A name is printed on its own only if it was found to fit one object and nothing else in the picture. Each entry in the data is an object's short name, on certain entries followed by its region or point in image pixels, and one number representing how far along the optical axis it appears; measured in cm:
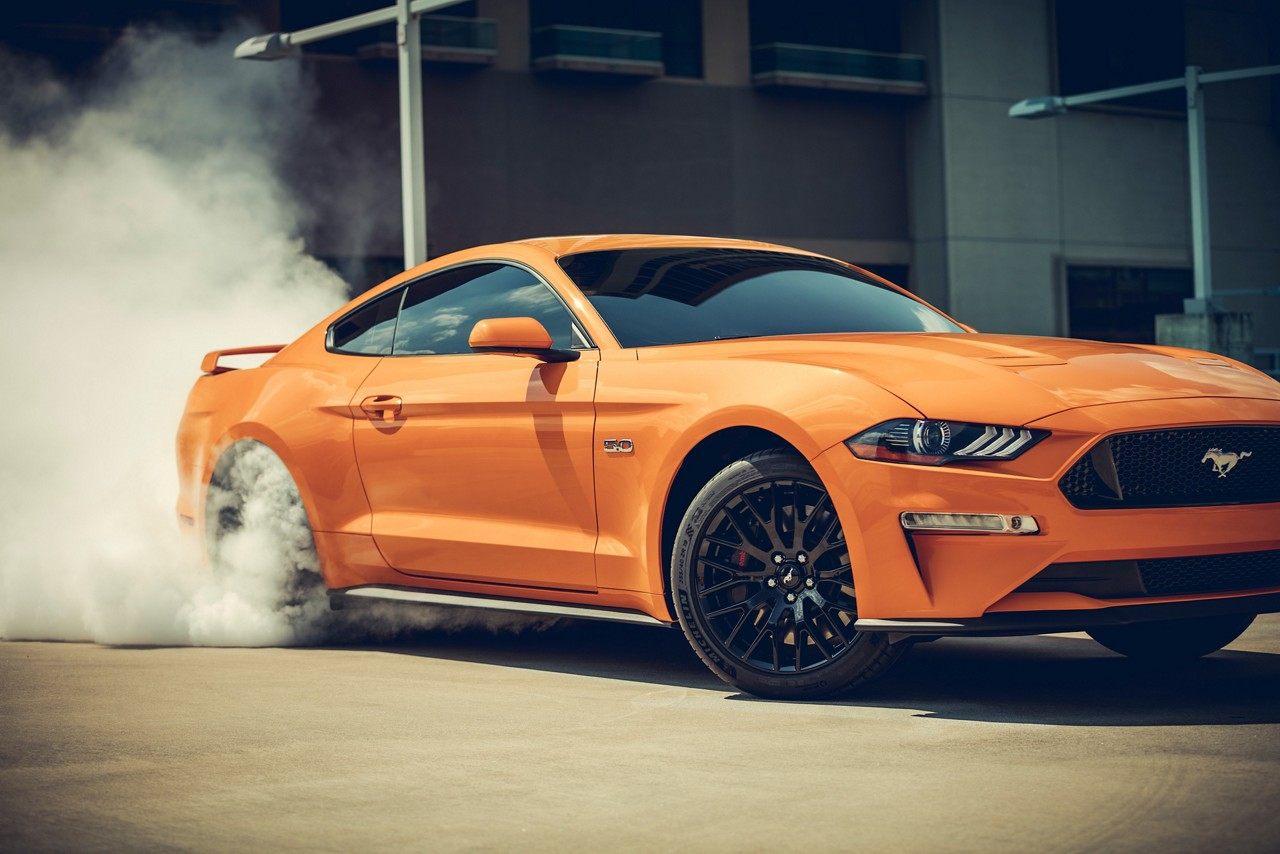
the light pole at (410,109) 1647
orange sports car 570
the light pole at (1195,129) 2500
